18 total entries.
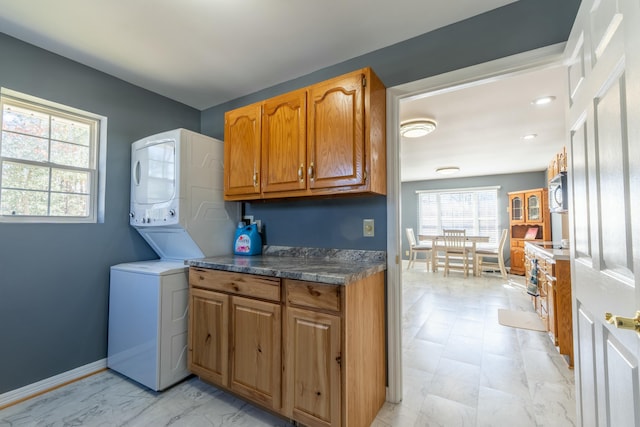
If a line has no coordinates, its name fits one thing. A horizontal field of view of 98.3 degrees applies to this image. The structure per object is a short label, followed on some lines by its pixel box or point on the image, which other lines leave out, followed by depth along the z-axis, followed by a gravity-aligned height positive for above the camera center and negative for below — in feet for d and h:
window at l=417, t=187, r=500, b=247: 22.62 +0.84
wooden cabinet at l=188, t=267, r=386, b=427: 4.48 -2.28
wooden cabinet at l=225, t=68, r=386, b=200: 5.47 +1.77
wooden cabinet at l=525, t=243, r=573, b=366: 7.79 -2.43
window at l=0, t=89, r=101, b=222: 6.18 +1.46
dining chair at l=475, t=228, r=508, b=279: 18.39 -2.54
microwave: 9.80 +1.05
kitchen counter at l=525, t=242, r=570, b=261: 7.99 -1.01
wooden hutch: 18.62 +0.00
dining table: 19.34 -1.77
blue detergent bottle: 7.75 -0.56
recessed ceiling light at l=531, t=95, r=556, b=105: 8.60 +3.83
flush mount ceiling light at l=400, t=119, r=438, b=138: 10.31 +3.57
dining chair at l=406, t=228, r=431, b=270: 21.27 -2.12
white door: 2.35 +0.19
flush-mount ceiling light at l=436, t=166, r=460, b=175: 19.03 +3.60
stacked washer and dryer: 6.28 -0.63
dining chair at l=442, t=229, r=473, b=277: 18.99 -1.76
